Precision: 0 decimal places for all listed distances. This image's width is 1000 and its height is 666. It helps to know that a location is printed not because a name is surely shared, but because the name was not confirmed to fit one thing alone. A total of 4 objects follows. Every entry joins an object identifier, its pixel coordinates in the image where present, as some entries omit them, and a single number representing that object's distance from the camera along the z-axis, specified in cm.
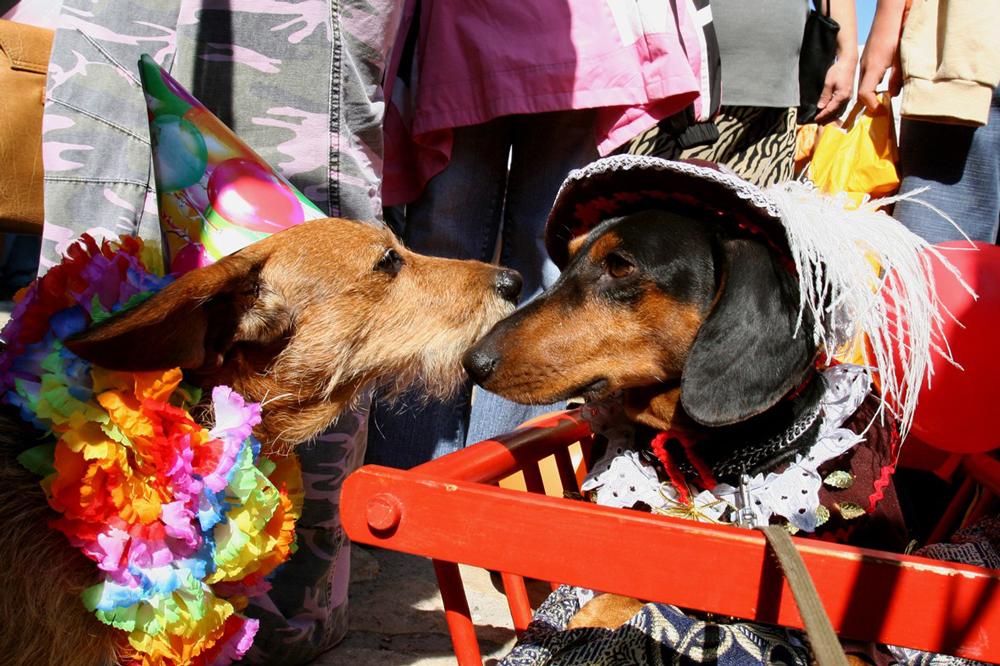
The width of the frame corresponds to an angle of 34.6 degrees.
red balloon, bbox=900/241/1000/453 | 86
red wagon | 69
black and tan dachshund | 82
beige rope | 65
